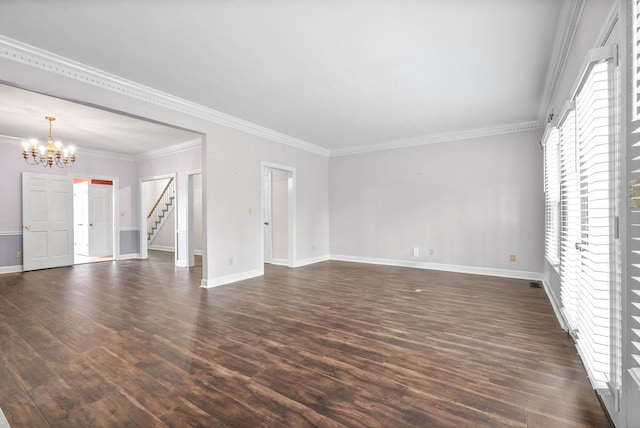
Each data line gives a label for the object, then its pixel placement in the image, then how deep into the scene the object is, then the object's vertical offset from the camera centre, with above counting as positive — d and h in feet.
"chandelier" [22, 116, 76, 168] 16.69 +3.96
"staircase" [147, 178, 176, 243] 32.40 +0.53
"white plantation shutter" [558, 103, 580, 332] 7.83 -0.20
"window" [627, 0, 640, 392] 3.92 -0.11
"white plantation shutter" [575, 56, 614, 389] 5.15 -0.16
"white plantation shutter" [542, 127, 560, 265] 11.46 +0.82
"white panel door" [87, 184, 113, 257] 25.96 -0.34
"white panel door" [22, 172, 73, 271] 20.44 -0.35
